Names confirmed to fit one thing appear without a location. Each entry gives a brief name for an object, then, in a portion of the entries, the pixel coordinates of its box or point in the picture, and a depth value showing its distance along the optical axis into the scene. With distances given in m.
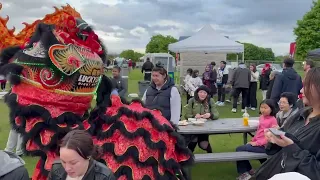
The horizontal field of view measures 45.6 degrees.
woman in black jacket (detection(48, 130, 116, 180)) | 2.01
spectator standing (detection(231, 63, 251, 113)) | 11.66
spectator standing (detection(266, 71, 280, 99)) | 9.62
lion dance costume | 2.39
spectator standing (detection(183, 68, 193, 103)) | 13.01
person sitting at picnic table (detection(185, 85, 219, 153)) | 6.48
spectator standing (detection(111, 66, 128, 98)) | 7.78
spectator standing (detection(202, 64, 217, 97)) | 13.73
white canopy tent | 14.00
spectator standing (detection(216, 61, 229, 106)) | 13.58
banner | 22.48
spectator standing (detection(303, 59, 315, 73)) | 6.46
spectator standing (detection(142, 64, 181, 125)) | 5.11
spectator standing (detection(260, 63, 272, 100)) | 13.47
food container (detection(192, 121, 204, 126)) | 5.84
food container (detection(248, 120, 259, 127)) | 5.89
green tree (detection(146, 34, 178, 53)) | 75.92
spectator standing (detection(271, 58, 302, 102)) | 7.87
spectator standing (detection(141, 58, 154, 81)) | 17.05
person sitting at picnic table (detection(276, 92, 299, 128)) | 5.59
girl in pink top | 5.30
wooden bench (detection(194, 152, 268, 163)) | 4.96
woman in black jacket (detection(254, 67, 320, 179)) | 2.10
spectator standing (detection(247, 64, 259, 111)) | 12.16
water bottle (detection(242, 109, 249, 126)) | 5.95
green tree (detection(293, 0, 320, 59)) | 34.00
